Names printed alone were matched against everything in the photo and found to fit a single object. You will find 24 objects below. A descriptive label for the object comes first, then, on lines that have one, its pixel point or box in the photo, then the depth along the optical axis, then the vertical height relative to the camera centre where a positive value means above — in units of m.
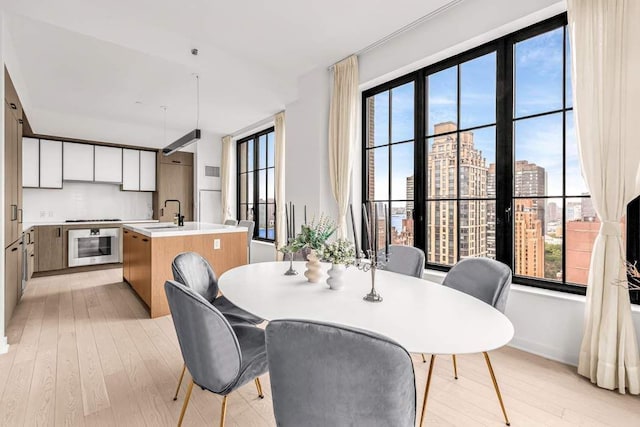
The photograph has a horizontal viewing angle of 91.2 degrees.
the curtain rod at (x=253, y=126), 5.61 +1.70
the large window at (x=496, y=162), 2.41 +0.47
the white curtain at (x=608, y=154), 1.94 +0.39
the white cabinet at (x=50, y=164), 5.39 +0.86
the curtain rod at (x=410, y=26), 2.79 +1.85
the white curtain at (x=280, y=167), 5.26 +0.78
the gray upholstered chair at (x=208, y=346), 1.20 -0.53
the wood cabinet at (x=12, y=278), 2.80 -0.65
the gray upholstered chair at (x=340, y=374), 0.79 -0.43
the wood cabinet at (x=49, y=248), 5.05 -0.57
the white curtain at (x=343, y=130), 3.69 +1.00
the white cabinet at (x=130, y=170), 6.18 +0.86
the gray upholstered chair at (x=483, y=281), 1.70 -0.40
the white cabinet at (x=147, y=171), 6.41 +0.88
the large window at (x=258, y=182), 5.94 +0.64
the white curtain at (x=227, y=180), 6.80 +0.72
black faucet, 4.31 -0.11
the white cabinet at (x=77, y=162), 5.60 +0.93
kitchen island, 3.28 -0.43
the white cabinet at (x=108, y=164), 5.89 +0.93
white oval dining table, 1.11 -0.43
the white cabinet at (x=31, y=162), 5.21 +0.85
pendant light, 3.95 +1.01
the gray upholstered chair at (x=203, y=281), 1.84 -0.44
